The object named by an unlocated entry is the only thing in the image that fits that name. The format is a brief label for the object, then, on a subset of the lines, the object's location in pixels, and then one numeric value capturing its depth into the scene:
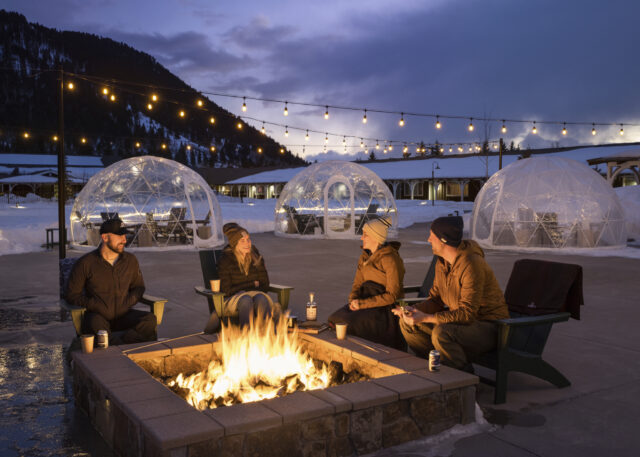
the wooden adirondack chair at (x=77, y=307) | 4.44
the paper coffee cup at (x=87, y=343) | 3.95
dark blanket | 4.31
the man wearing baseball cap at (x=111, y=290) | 4.53
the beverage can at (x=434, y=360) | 3.59
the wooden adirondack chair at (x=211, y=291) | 5.04
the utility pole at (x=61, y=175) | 8.44
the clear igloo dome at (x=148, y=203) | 16.00
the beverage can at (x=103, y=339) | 4.09
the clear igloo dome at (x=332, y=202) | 19.83
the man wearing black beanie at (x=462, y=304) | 3.84
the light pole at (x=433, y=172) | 37.64
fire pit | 2.74
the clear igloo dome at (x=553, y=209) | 14.97
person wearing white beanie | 4.73
